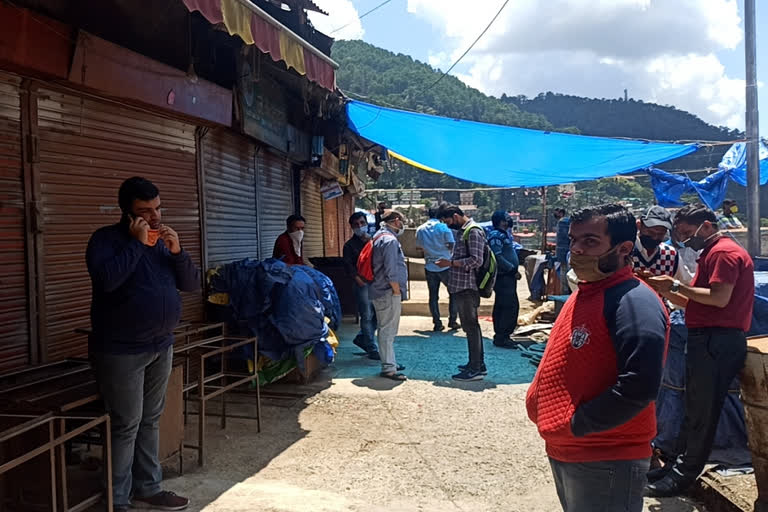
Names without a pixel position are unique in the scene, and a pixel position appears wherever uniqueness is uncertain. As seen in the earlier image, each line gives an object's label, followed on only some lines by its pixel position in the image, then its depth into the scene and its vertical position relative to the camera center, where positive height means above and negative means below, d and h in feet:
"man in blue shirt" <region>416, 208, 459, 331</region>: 30.76 -0.62
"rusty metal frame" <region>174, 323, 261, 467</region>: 12.59 -3.31
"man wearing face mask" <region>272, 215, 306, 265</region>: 22.72 +0.12
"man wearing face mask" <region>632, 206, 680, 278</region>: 14.01 -0.29
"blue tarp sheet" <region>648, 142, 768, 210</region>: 35.24 +3.47
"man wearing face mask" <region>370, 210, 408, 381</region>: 20.18 -1.62
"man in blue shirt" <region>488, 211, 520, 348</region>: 26.27 -1.80
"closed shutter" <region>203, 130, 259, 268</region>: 20.03 +1.87
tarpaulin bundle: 17.46 -1.83
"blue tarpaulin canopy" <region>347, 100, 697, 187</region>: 29.09 +4.77
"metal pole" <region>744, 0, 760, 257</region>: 25.95 +5.17
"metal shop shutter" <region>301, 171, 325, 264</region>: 32.87 +1.89
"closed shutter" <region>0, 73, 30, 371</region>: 11.66 +0.25
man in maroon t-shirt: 10.82 -1.70
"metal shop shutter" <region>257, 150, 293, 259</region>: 25.44 +2.32
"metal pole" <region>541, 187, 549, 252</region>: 58.90 +2.90
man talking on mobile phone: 9.53 -1.29
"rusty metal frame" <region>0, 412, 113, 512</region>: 8.00 -3.01
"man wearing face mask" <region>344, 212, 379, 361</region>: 24.54 -2.02
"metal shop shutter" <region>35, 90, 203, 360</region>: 12.80 +1.66
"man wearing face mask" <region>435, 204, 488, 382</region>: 20.48 -1.65
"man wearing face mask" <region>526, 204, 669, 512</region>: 5.96 -1.47
